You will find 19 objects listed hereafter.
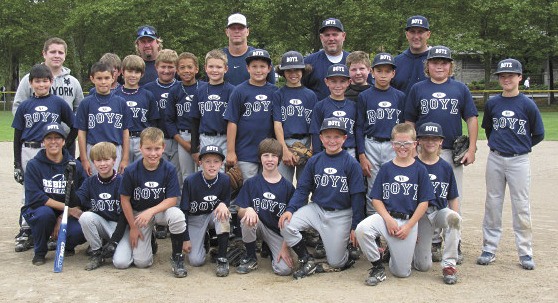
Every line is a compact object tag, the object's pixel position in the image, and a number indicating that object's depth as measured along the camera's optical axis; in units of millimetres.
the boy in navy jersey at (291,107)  6355
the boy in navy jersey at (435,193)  5680
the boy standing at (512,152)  5891
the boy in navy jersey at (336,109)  6172
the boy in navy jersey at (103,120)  6500
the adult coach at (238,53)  7109
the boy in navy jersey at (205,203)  5852
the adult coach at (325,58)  6895
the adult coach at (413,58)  6608
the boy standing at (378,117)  6227
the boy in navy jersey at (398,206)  5465
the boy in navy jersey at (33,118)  6543
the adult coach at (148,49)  7605
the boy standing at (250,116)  6426
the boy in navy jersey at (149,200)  5762
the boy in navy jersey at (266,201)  5828
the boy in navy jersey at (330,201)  5715
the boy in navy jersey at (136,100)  6789
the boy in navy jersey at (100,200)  5918
